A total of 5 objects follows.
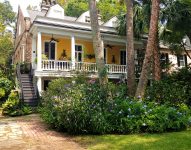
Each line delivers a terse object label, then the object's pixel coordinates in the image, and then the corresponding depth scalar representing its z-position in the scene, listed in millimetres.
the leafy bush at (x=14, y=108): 16831
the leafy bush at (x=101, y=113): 10047
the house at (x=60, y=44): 19453
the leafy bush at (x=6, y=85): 22031
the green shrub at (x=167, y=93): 13734
